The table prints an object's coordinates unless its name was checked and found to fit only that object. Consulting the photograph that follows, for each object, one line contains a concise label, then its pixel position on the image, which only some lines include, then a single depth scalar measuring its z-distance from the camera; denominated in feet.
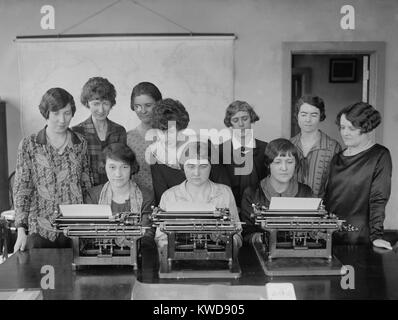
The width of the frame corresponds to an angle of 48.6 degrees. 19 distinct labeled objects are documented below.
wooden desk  4.84
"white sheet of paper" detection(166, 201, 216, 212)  5.90
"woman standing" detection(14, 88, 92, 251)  7.34
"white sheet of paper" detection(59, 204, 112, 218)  5.74
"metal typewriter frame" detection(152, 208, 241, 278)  5.54
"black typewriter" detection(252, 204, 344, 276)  5.66
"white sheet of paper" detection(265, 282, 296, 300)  4.76
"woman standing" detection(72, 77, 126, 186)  8.53
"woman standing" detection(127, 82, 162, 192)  8.59
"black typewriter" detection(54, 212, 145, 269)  5.54
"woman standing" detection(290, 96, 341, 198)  8.22
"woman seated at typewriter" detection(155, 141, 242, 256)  6.99
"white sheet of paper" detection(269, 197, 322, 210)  5.98
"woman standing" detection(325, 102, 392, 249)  7.35
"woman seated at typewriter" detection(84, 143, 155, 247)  7.13
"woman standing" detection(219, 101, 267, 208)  8.32
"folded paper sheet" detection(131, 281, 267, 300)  4.96
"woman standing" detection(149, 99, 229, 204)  8.05
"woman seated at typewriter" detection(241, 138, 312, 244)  7.31
